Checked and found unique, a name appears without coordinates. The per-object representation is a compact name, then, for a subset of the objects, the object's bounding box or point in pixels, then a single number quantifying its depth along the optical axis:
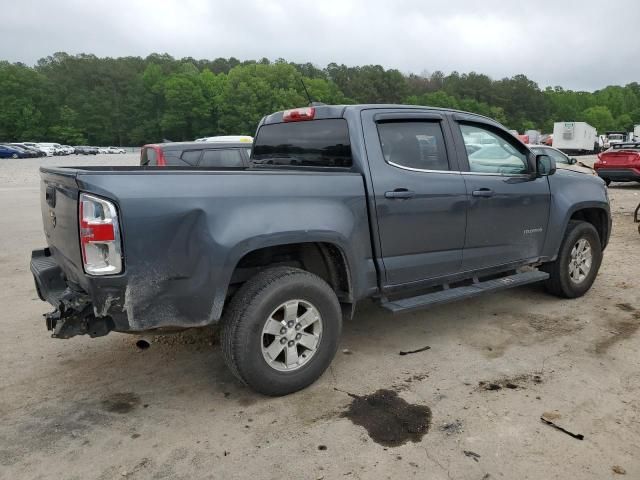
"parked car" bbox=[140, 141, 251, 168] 9.10
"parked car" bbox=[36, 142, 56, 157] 56.14
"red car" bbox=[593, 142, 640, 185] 15.13
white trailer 45.06
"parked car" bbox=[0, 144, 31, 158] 48.41
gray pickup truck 2.85
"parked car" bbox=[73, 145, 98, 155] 63.34
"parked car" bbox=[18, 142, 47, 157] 52.91
